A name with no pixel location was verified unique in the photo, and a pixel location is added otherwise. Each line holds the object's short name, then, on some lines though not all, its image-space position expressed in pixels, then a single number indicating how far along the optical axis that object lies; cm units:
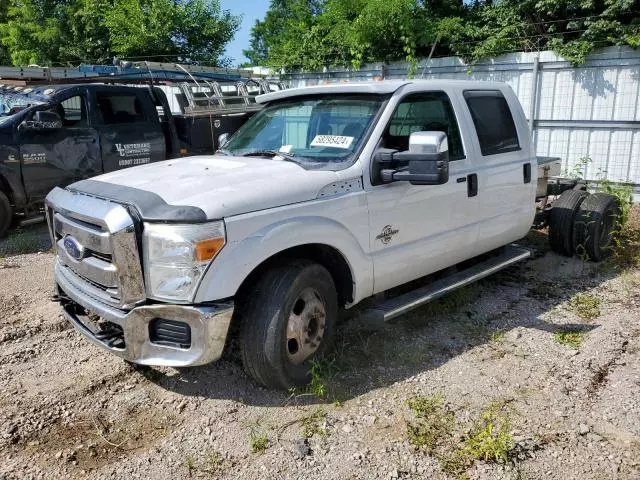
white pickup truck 329
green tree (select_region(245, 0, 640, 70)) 1017
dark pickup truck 759
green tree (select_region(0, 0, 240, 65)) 1862
